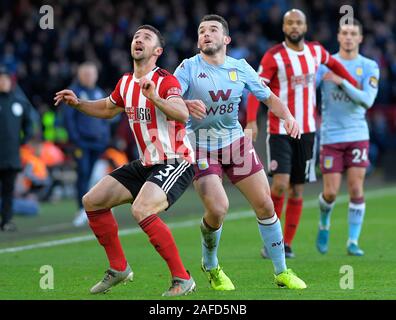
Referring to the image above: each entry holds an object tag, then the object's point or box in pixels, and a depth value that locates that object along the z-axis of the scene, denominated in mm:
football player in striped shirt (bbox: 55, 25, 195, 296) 8523
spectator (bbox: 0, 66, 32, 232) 15133
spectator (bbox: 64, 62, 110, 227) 16250
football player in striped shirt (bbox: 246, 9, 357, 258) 11547
